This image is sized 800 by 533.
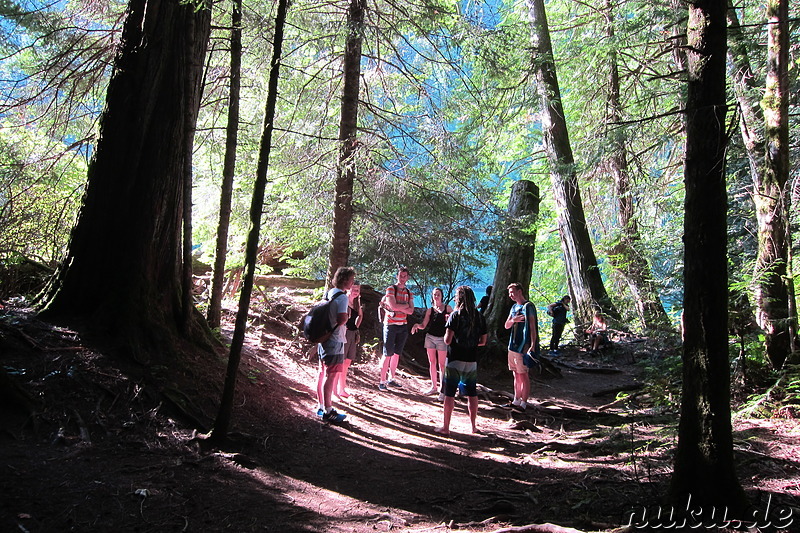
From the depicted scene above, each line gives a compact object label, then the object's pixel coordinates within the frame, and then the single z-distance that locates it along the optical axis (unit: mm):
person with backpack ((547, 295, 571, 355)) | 13539
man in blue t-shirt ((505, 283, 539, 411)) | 7652
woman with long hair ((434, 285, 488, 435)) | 6566
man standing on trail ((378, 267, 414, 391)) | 8656
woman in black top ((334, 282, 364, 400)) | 7718
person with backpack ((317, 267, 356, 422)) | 6348
